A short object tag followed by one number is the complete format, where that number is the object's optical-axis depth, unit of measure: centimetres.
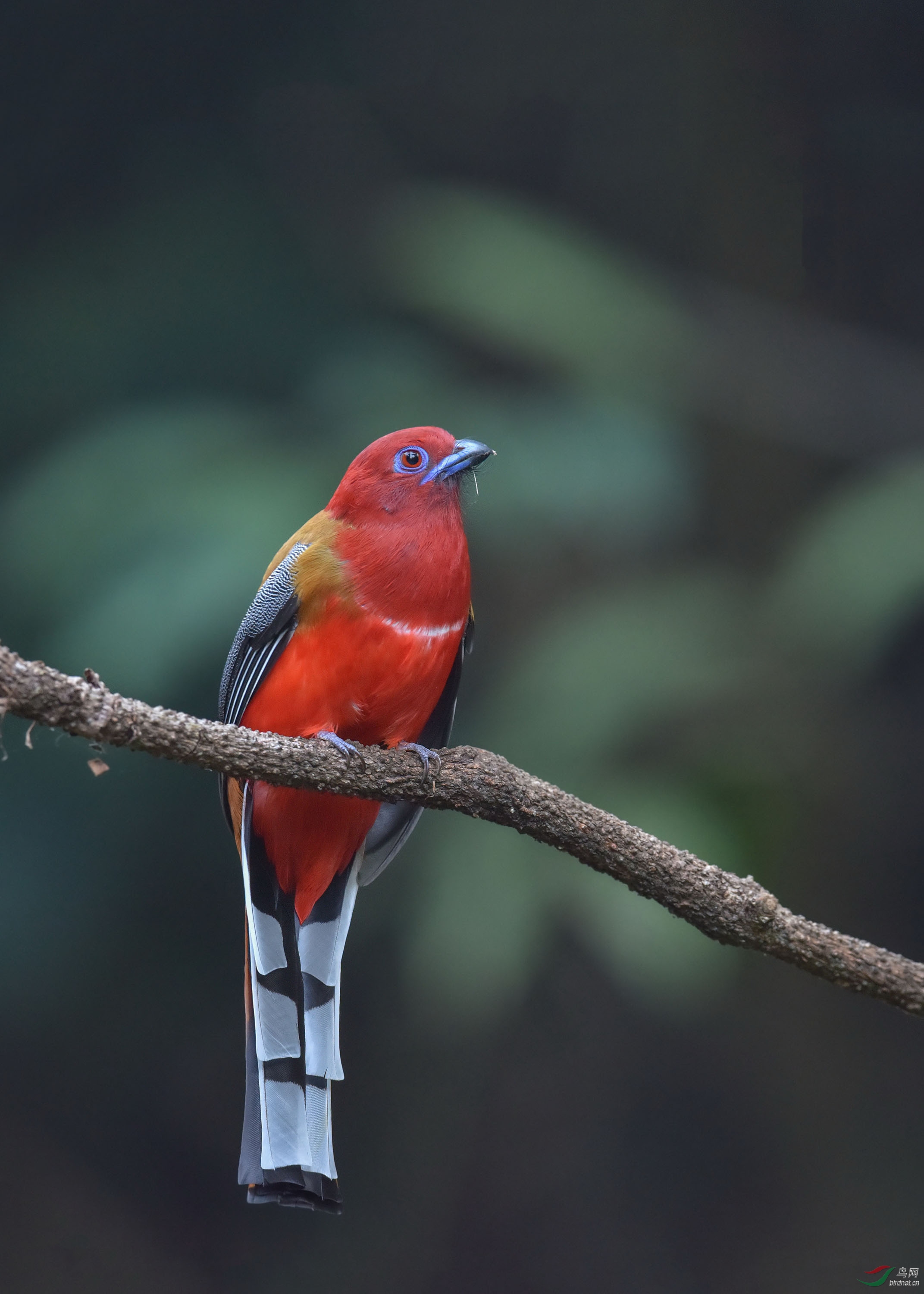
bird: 595
